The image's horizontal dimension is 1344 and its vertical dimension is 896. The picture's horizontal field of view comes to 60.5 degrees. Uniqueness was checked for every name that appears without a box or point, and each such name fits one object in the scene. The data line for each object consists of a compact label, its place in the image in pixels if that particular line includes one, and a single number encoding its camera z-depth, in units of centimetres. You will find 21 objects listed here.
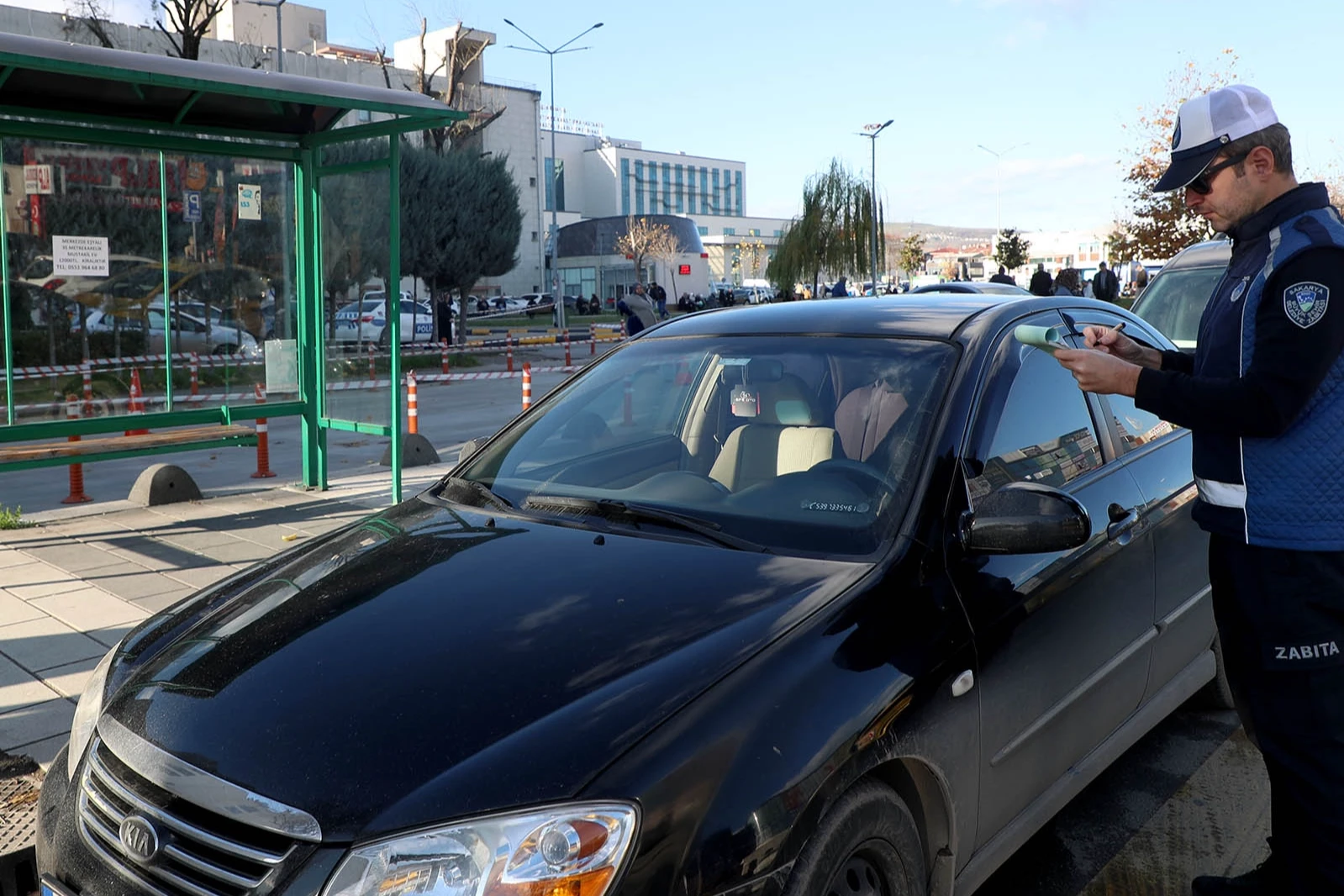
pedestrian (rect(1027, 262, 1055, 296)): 1594
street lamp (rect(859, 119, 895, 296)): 6469
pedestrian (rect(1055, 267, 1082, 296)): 2135
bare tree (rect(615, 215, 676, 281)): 7375
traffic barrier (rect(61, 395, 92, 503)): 958
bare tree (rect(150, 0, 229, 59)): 2397
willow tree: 5512
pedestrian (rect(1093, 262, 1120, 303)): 1641
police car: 959
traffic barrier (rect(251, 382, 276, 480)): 1036
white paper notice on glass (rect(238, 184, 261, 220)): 928
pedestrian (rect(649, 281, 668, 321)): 4811
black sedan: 202
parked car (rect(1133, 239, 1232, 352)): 1011
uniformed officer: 271
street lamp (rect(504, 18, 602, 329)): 4288
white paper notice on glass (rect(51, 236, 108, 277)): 847
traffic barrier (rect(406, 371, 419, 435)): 1192
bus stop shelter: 808
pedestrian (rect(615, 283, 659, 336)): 1525
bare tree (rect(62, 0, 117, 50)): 2591
